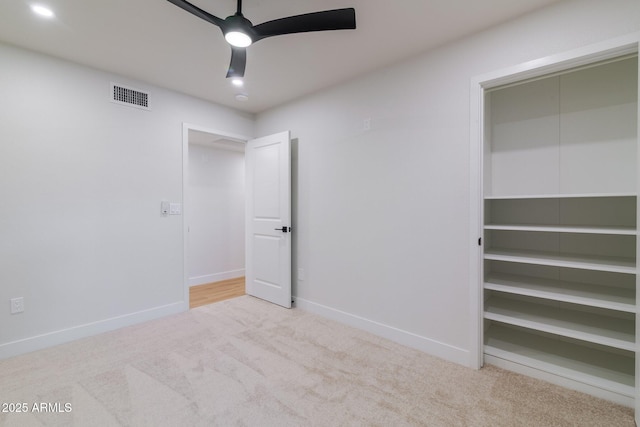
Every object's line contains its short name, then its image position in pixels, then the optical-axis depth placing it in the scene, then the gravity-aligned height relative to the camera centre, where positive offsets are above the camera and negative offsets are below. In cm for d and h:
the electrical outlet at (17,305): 240 -78
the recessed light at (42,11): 191 +136
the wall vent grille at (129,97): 289 +118
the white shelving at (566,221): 200 -10
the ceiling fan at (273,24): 160 +108
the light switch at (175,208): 330 +3
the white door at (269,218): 351 -10
